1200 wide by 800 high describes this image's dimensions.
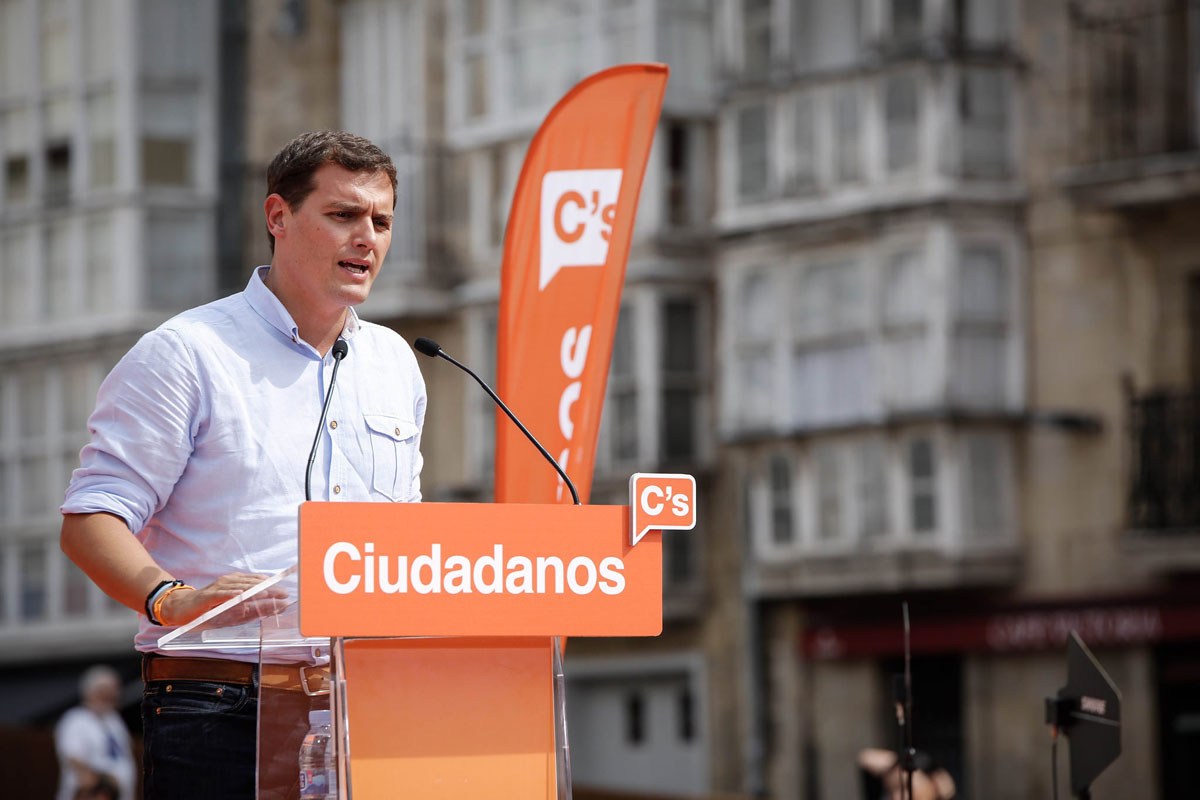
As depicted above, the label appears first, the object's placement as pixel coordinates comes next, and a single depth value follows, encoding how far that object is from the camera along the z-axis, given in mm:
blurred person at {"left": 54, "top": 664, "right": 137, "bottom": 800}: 16109
